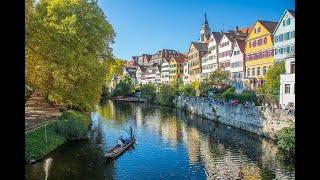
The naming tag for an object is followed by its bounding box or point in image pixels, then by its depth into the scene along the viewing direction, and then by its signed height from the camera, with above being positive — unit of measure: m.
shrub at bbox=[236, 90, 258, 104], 22.68 -0.68
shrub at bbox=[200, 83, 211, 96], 30.80 +0.28
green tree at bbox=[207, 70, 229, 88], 30.82 +1.57
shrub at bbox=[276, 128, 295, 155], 14.15 -3.15
